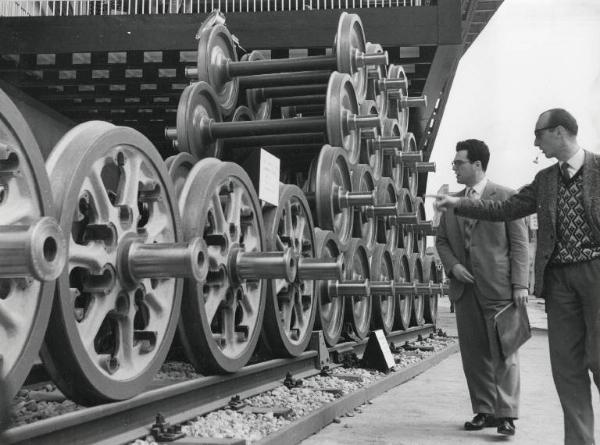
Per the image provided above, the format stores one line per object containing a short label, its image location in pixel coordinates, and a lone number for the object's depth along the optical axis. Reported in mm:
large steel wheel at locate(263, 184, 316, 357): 4297
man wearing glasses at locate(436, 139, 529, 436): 3699
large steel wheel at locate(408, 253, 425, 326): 8562
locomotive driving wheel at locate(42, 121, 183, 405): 2363
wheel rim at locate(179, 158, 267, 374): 3307
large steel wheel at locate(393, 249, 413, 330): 7592
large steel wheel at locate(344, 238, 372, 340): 6070
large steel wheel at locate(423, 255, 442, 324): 9305
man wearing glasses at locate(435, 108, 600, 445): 2803
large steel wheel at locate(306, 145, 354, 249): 5402
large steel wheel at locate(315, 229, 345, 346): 5297
